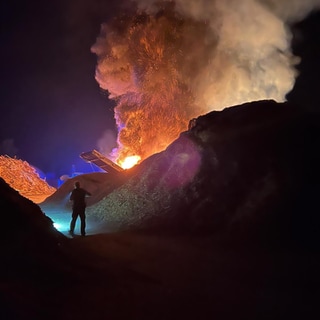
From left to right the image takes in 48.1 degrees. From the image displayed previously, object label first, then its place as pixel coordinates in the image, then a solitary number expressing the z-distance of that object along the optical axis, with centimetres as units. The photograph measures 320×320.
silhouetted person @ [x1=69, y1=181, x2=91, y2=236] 1347
